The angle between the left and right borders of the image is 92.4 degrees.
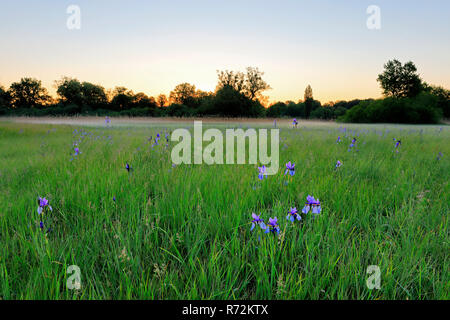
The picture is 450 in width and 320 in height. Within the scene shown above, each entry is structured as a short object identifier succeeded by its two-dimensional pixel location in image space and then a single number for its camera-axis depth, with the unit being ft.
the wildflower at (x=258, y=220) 4.95
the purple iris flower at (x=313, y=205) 5.33
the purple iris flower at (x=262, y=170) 8.11
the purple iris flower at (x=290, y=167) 7.80
